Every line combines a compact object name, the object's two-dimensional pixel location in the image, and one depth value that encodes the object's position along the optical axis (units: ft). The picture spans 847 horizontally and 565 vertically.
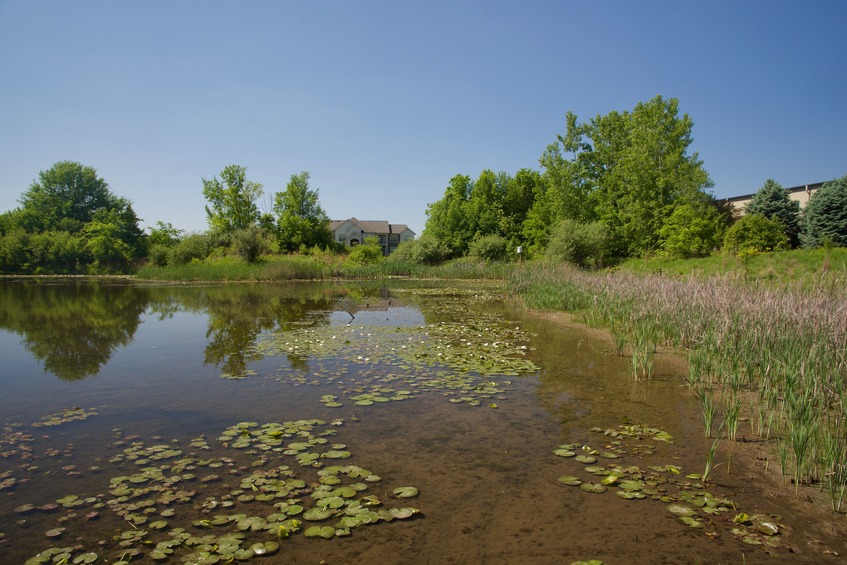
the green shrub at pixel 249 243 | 131.95
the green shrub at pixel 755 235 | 76.02
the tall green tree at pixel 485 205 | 153.69
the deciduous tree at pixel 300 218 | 175.42
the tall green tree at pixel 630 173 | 109.29
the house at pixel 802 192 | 104.40
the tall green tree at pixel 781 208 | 93.97
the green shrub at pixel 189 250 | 141.90
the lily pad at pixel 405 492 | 12.78
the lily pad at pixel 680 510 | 11.93
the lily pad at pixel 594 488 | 13.12
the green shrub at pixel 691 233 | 90.89
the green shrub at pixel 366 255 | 147.13
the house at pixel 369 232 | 264.72
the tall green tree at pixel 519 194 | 163.84
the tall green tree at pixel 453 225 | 154.61
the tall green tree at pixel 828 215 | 73.00
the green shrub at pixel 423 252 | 144.46
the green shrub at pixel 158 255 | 146.30
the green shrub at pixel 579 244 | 100.83
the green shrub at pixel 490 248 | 135.33
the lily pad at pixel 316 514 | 11.51
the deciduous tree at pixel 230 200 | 170.30
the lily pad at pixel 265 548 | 10.23
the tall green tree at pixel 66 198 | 181.75
